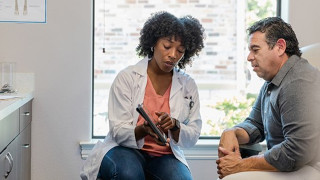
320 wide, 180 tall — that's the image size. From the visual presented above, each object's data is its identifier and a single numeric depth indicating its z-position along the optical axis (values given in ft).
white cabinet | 7.16
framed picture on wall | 9.78
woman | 7.14
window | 10.46
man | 6.07
